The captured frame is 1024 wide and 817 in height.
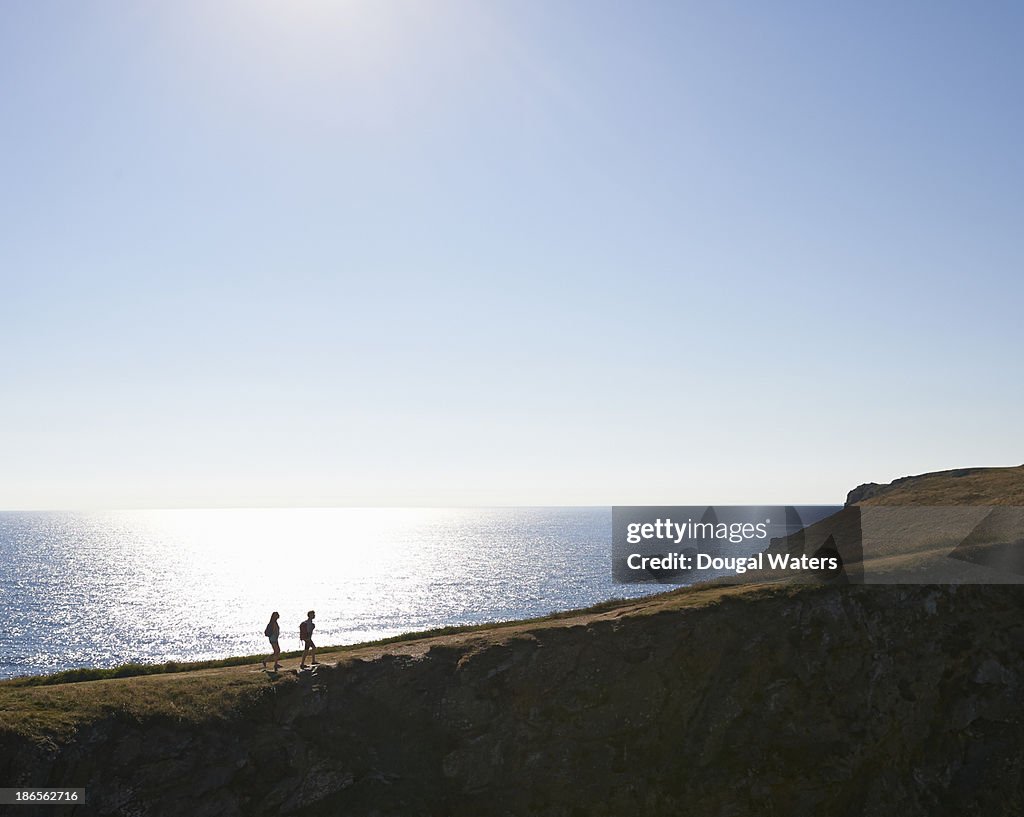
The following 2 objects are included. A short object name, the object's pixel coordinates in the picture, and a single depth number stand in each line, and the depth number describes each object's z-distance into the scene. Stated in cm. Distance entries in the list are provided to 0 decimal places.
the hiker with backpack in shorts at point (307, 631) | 3023
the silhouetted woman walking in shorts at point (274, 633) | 3027
